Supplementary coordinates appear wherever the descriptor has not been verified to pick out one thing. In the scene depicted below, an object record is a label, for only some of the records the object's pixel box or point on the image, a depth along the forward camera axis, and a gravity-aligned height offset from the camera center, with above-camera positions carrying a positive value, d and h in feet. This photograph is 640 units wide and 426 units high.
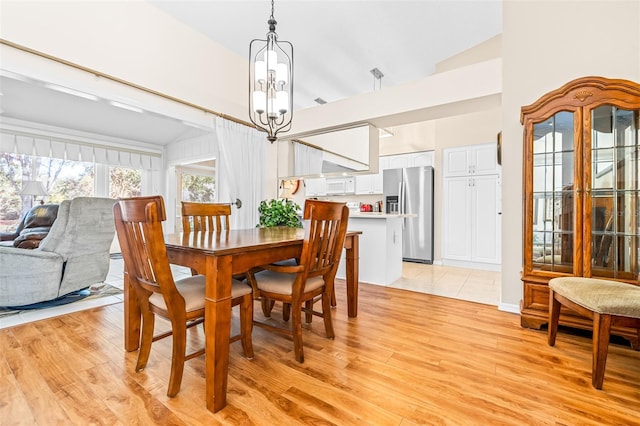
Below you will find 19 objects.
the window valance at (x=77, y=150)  14.15 +3.61
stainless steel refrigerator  16.65 +0.54
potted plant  9.23 -0.05
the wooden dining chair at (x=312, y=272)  5.57 -1.27
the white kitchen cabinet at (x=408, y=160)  17.09 +3.43
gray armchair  8.00 -1.40
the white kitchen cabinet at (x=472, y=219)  14.75 -0.27
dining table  4.32 -0.93
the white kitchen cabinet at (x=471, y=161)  14.90 +2.96
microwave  19.71 +2.00
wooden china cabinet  6.69 +0.75
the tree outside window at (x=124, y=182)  18.01 +2.05
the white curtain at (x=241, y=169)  12.22 +2.04
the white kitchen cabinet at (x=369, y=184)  18.85 +2.01
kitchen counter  11.80 -1.46
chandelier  7.37 +3.49
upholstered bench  4.89 -1.66
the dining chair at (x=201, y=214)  7.98 -0.03
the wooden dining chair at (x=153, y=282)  4.25 -1.14
